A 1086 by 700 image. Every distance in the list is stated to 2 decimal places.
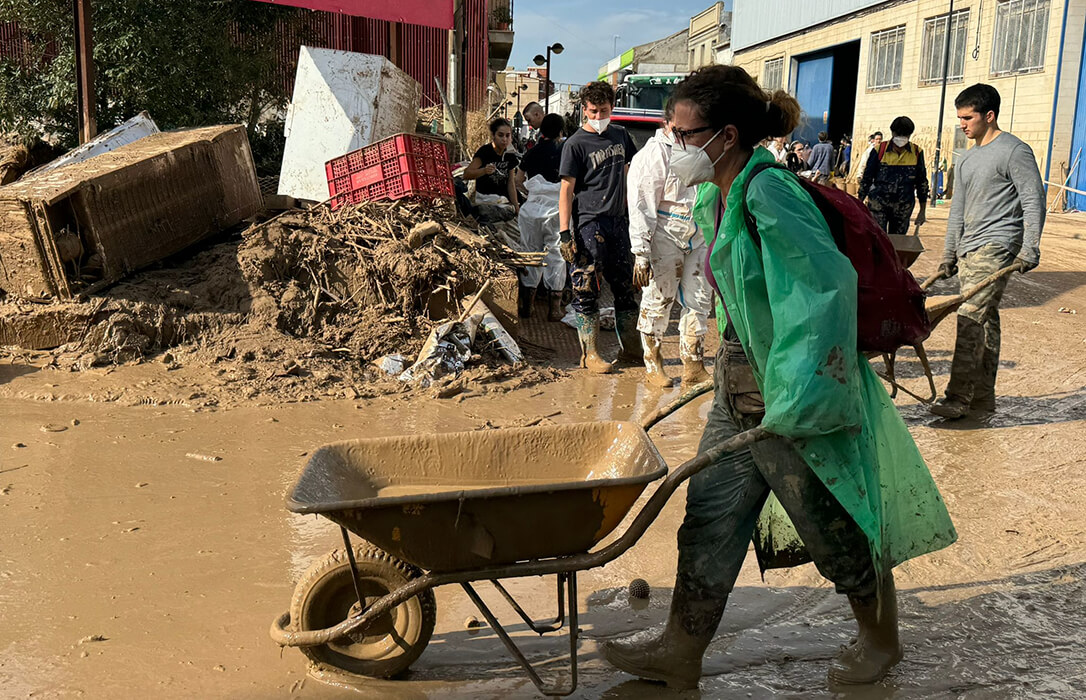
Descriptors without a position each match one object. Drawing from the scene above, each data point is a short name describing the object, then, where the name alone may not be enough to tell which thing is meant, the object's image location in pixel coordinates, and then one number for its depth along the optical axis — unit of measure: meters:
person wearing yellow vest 9.53
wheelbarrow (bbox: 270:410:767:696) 2.53
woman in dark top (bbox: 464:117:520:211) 9.27
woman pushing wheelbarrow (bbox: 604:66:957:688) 2.47
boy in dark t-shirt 6.81
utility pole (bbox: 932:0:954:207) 22.48
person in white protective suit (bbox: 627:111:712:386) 6.17
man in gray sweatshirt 5.54
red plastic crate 7.79
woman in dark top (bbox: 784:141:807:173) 16.22
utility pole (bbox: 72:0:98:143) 8.35
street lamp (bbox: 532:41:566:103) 30.16
